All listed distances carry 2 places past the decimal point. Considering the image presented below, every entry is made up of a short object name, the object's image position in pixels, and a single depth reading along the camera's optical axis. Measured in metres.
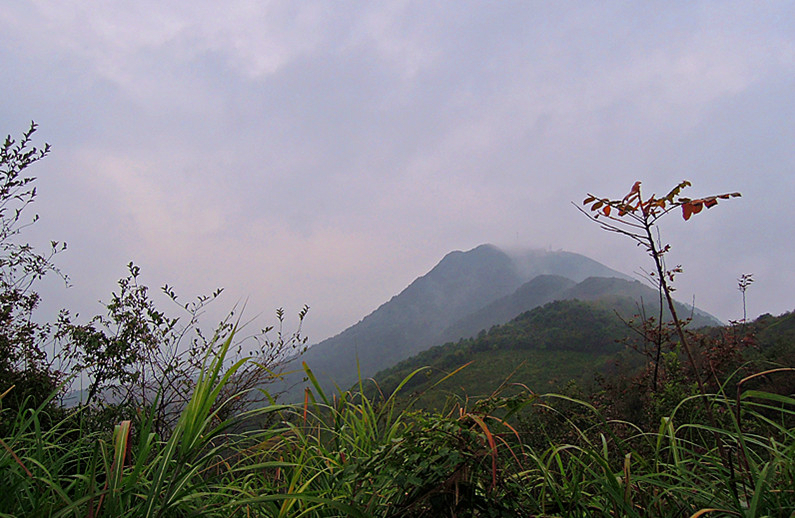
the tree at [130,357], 3.97
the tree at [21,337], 3.40
